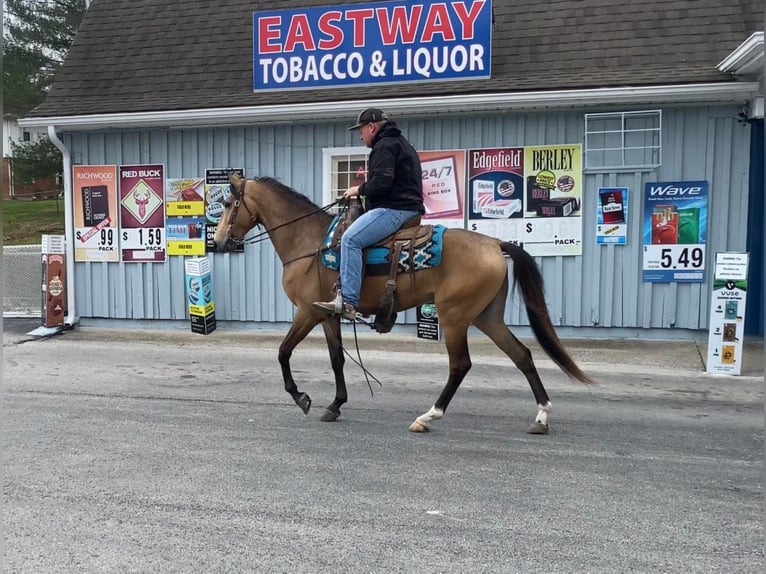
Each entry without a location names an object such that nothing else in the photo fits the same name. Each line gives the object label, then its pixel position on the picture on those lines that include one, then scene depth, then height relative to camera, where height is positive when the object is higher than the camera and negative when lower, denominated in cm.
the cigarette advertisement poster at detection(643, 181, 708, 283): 931 +14
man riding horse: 559 +37
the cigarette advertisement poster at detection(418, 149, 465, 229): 1011 +80
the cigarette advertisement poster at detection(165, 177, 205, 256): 1109 +37
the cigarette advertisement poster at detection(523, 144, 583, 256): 967 +57
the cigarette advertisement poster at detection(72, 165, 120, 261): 1142 +40
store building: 927 +173
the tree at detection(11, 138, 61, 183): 2297 +265
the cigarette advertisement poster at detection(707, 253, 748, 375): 774 -84
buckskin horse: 564 -47
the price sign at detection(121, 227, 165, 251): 1128 -3
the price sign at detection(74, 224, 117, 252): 1149 -1
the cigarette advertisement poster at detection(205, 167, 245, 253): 1098 +71
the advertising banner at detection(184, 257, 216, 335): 1071 -94
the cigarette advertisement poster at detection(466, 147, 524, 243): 988 +70
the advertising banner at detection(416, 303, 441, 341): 1005 -129
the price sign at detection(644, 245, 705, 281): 937 -27
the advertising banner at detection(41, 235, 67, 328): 1103 -74
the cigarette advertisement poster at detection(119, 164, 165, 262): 1126 +40
